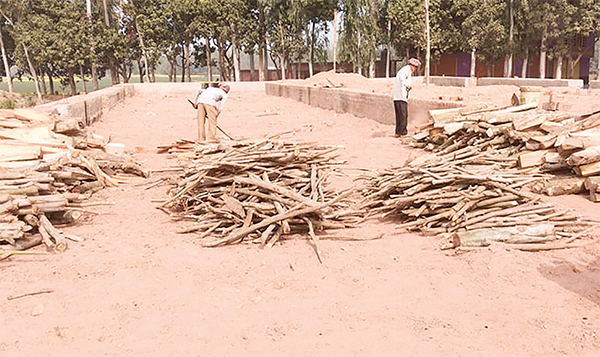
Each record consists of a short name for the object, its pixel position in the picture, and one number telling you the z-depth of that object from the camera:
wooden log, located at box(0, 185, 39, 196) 5.05
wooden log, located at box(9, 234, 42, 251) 4.67
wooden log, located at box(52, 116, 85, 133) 7.82
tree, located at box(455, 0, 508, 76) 30.81
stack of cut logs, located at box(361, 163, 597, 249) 4.65
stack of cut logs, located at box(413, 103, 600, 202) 5.88
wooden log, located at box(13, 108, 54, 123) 8.06
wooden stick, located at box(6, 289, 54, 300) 3.85
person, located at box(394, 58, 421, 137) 10.27
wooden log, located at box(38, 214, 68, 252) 4.79
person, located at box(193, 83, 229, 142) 10.11
